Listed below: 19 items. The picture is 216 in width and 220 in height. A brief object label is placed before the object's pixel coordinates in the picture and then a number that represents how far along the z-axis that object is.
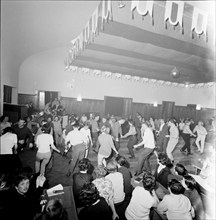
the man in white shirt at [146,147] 4.26
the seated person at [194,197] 2.35
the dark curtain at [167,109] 12.91
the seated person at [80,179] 2.43
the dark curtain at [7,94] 7.17
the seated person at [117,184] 2.67
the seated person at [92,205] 1.77
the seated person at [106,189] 2.28
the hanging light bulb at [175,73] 6.56
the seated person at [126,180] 2.95
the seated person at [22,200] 1.89
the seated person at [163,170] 3.15
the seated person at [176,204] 2.11
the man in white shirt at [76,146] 4.09
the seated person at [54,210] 1.57
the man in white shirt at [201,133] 6.61
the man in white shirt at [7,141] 3.44
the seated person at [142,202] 2.14
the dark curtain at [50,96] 9.74
